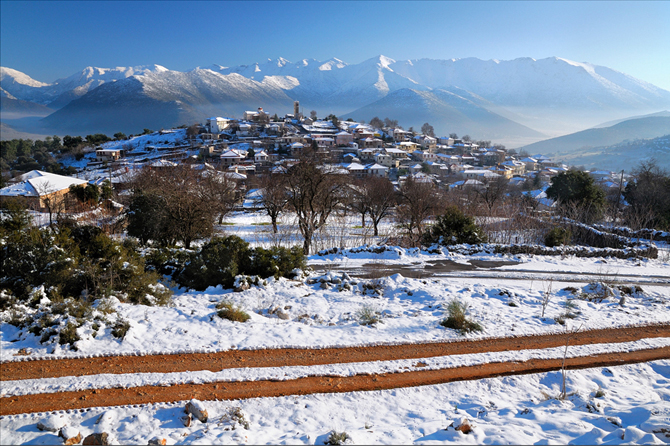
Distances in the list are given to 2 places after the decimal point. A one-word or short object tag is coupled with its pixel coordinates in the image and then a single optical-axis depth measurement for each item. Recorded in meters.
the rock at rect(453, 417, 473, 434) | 4.68
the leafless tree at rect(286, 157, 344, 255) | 18.39
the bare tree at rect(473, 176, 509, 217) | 28.09
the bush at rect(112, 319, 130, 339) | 6.62
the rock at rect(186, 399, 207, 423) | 4.75
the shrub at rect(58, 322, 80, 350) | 6.28
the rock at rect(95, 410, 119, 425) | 4.54
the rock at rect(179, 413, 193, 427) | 4.66
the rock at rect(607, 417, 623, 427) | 4.85
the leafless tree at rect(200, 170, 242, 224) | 24.93
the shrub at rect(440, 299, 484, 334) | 8.02
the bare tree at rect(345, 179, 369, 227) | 30.30
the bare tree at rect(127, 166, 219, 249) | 16.42
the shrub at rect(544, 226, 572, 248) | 17.92
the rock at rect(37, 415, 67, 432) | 4.36
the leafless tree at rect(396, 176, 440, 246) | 22.87
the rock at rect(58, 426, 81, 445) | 4.18
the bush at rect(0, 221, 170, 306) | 7.62
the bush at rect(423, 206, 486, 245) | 17.77
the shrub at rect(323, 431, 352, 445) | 4.34
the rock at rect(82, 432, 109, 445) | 4.19
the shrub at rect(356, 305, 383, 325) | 8.07
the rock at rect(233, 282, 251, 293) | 9.45
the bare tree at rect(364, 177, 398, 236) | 30.58
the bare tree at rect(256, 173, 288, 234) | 27.52
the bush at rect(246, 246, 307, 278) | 10.40
